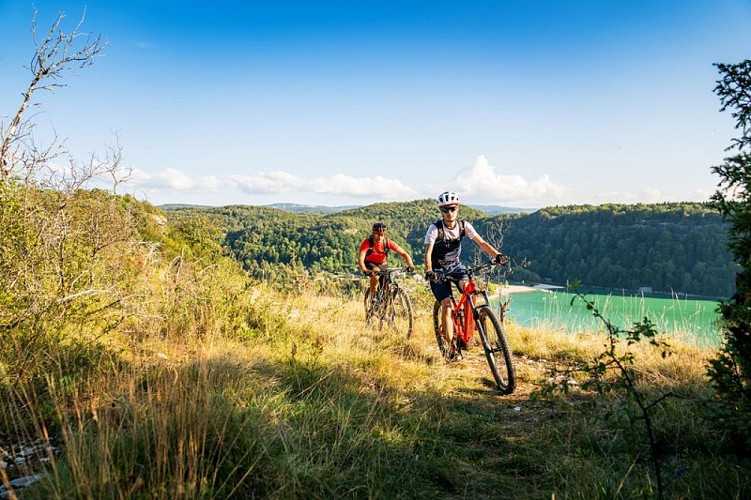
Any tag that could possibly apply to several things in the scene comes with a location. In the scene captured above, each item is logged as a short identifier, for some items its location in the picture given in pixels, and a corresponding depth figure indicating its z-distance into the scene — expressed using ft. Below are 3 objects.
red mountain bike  15.92
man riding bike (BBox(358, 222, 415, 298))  24.93
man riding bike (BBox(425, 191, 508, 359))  18.60
